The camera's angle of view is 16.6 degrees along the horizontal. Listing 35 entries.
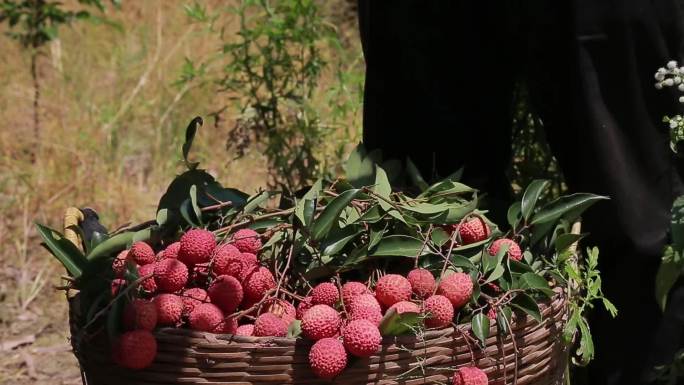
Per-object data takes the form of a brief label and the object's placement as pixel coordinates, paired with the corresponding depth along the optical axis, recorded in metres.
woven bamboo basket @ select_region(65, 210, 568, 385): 2.06
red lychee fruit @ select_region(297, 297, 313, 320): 2.12
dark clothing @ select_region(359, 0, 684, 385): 2.18
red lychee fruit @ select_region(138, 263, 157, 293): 2.12
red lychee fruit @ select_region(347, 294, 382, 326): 2.07
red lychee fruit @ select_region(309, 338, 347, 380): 2.03
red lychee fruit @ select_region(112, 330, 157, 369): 2.05
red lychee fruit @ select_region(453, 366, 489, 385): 2.05
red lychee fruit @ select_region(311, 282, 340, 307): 2.11
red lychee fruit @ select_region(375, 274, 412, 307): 2.09
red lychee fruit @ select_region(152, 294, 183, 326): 2.09
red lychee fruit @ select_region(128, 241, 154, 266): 2.15
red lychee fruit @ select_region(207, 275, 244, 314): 2.10
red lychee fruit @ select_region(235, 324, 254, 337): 2.09
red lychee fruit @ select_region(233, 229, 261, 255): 2.16
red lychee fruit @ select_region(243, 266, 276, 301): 2.12
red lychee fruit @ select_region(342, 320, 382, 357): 2.03
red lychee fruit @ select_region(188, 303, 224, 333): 2.08
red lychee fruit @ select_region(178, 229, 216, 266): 2.12
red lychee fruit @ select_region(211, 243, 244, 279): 2.11
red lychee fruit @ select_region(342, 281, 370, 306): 2.11
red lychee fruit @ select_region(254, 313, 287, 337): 2.07
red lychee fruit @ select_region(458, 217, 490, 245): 2.19
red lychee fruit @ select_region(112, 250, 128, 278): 2.15
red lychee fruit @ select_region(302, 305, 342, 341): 2.05
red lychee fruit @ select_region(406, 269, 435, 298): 2.11
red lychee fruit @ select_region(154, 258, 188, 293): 2.11
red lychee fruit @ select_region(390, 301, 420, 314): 2.07
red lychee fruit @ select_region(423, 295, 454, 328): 2.07
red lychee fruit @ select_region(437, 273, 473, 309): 2.09
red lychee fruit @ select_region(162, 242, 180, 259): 2.14
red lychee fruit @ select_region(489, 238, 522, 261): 2.16
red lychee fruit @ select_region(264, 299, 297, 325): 2.12
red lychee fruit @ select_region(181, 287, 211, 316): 2.11
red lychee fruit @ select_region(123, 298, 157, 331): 2.07
